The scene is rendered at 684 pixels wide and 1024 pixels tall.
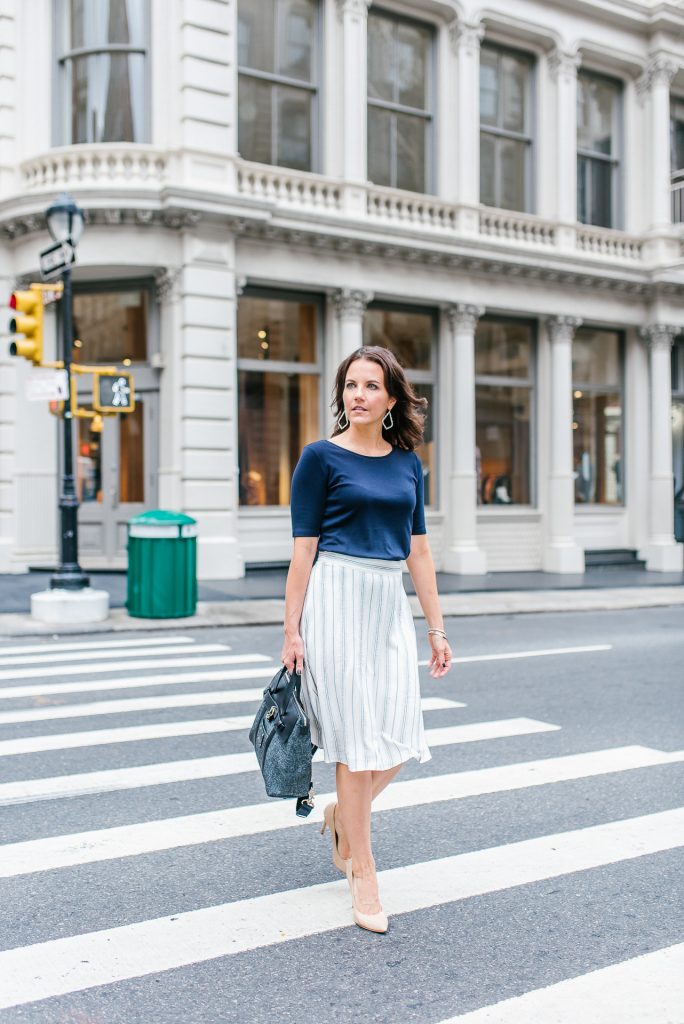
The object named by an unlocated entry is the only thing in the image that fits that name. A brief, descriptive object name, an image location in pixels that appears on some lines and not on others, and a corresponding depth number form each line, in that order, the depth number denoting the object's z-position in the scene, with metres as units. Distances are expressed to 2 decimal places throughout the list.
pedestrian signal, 13.34
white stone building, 17.14
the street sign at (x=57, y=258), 12.29
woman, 3.72
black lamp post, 12.55
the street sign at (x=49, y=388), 12.43
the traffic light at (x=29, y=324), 12.47
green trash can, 12.52
